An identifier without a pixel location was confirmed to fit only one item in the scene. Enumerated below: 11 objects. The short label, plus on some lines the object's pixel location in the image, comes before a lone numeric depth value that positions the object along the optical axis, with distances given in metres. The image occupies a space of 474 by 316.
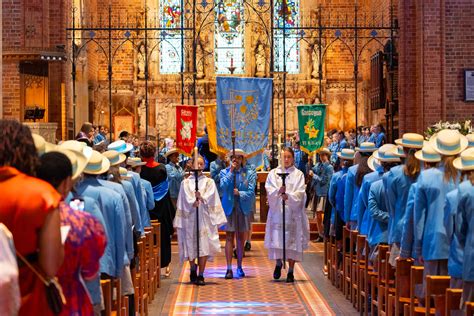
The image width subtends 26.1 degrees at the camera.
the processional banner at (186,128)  19.95
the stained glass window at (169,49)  34.47
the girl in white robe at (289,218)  14.63
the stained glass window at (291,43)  34.44
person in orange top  4.75
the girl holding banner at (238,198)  15.09
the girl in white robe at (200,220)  14.59
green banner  19.98
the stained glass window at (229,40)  34.44
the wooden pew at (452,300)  7.33
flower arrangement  16.27
